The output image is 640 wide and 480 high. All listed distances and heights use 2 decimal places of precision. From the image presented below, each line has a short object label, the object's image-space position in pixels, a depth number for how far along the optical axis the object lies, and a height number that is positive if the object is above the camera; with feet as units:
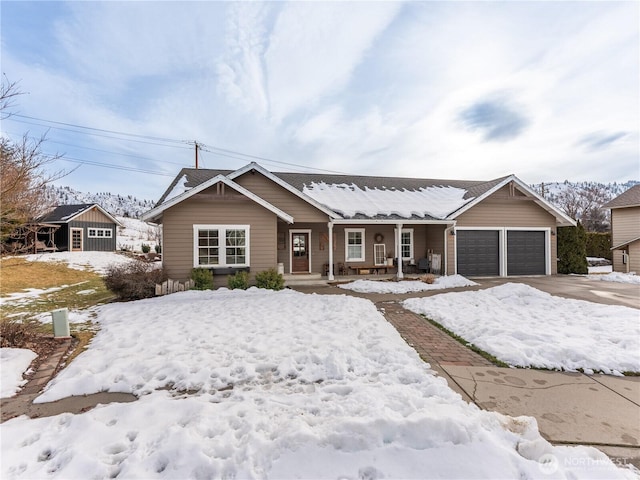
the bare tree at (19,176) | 15.89 +4.18
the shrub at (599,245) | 72.18 -1.71
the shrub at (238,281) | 33.65 -4.64
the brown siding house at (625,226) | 52.21 +2.66
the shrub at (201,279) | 33.22 -4.28
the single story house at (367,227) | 35.99 +2.18
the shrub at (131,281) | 29.89 -4.05
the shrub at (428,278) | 39.48 -5.44
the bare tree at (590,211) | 147.23 +15.20
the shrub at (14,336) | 15.60 -5.17
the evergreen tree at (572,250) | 48.60 -1.97
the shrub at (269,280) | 34.35 -4.65
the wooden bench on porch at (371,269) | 45.44 -4.51
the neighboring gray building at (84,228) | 81.35 +5.03
